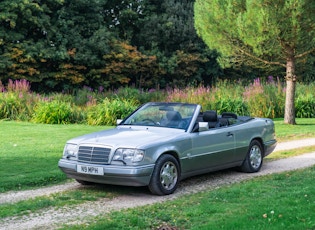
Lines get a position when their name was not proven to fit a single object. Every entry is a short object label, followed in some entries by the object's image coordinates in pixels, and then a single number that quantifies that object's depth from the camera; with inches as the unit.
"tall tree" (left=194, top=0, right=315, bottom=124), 792.9
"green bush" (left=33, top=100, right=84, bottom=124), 836.0
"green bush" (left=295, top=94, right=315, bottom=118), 1064.8
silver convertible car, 340.8
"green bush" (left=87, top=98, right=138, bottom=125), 821.9
